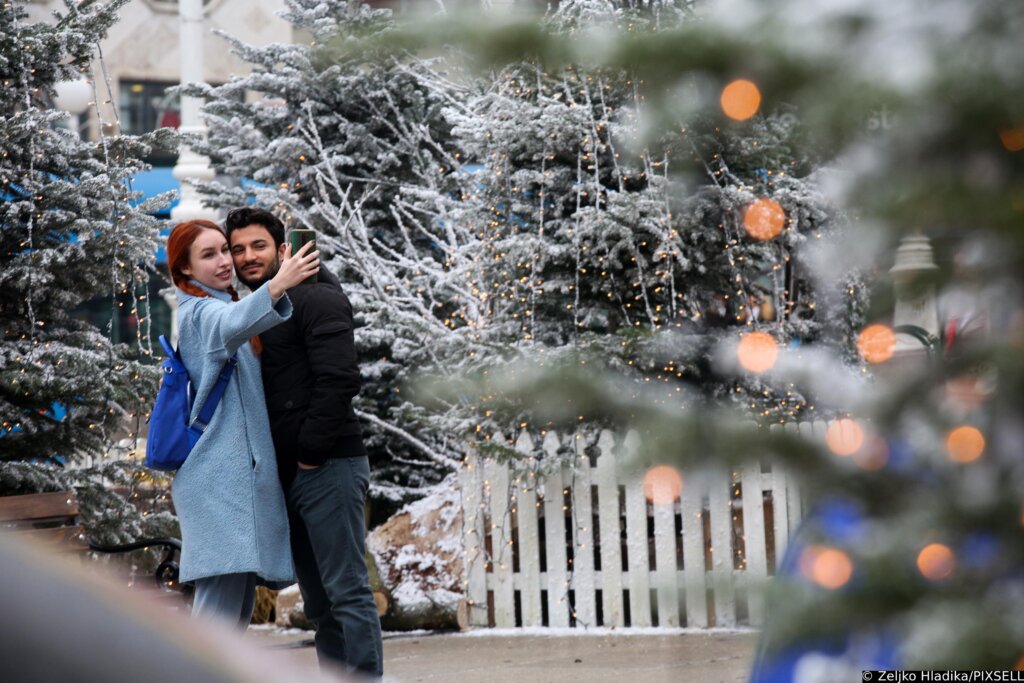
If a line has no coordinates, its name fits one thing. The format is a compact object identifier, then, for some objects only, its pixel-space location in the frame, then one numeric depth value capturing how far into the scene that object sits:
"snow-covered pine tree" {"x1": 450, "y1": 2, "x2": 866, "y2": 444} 15.45
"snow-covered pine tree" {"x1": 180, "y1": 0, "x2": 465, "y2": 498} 19.78
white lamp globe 24.11
